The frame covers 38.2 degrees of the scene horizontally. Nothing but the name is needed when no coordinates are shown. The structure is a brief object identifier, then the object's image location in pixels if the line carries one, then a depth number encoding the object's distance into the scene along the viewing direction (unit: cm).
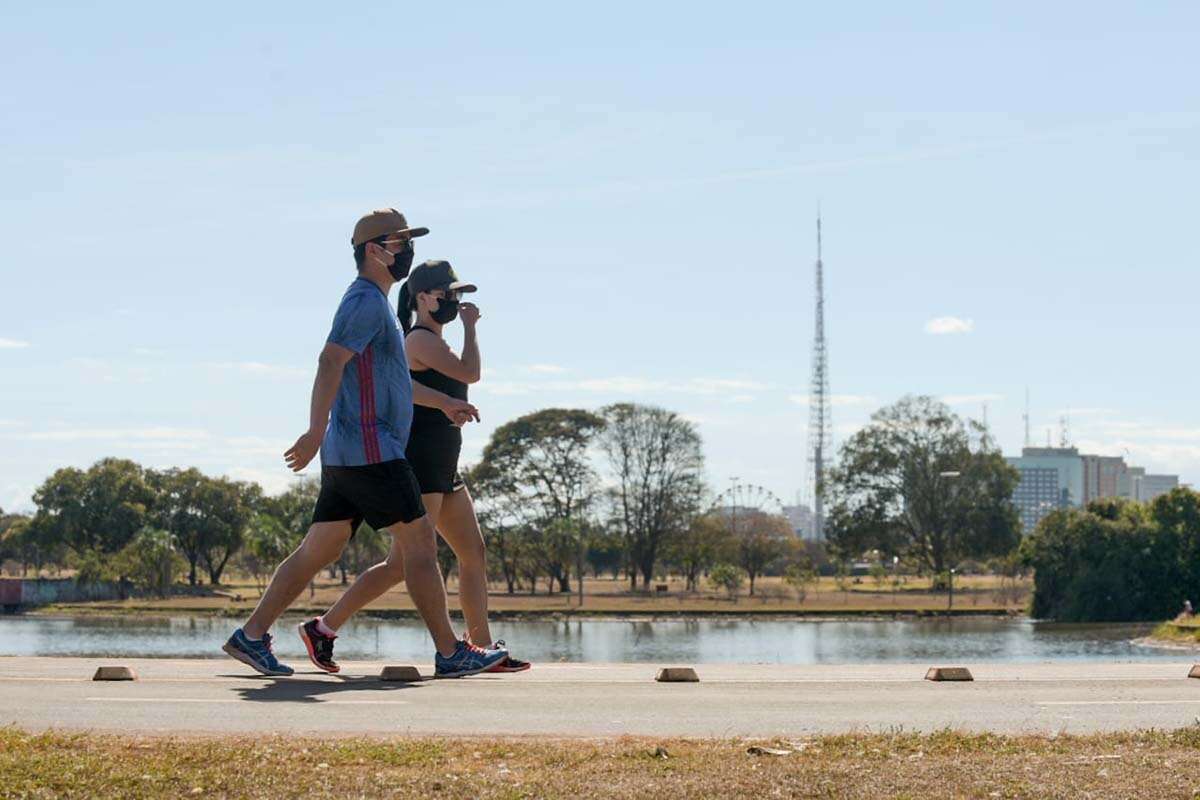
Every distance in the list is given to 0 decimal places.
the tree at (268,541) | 9662
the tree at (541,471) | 9781
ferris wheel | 11091
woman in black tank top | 903
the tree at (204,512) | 11406
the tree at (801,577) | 9894
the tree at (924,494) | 11044
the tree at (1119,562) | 8444
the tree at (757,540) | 10606
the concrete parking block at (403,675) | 861
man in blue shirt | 830
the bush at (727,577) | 9756
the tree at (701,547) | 10131
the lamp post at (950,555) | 8962
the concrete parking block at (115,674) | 858
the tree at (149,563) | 10038
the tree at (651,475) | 10094
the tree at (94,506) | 11300
